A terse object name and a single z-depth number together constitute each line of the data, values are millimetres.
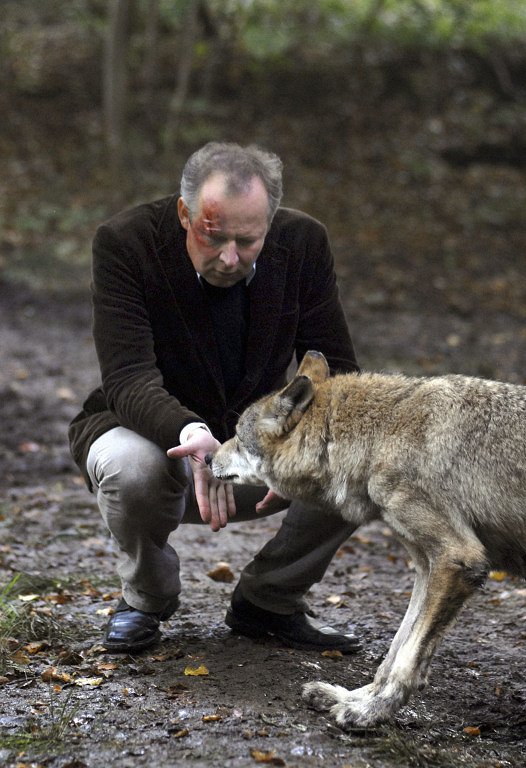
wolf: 8437
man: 9602
